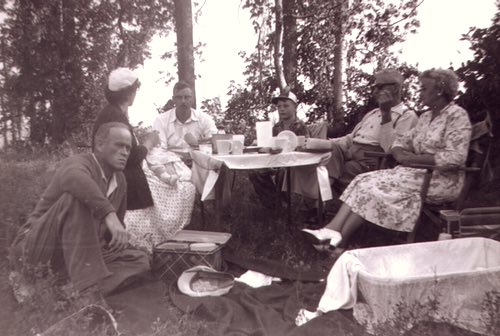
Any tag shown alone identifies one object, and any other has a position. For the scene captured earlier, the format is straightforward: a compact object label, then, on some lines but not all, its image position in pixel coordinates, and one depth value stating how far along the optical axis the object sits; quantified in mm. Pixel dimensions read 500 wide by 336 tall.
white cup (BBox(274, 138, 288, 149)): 4047
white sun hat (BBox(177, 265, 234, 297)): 3246
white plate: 4094
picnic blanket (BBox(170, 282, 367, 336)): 2607
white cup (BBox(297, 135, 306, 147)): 4254
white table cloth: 3840
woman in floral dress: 3621
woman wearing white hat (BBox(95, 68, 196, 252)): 4039
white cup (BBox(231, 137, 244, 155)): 4078
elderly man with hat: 4449
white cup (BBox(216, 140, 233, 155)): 4039
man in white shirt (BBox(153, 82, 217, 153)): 5121
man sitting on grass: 2752
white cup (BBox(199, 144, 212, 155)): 4180
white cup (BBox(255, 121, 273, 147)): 4199
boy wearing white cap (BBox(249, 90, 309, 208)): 4906
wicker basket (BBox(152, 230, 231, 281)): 3523
